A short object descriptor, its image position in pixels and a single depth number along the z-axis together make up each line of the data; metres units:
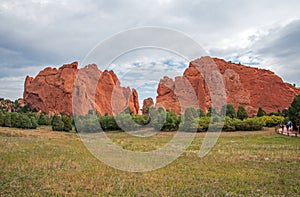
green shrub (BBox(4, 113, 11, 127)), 54.58
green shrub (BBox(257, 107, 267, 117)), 74.62
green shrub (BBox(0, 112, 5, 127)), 55.19
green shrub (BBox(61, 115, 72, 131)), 57.59
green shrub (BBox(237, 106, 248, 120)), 69.62
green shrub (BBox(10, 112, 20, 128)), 54.26
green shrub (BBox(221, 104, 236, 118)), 64.78
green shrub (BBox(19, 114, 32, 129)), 54.22
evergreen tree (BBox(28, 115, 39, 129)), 55.83
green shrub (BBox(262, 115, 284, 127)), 60.25
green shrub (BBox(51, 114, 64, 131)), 55.87
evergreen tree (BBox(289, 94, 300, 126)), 39.79
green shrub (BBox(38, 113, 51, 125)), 72.31
